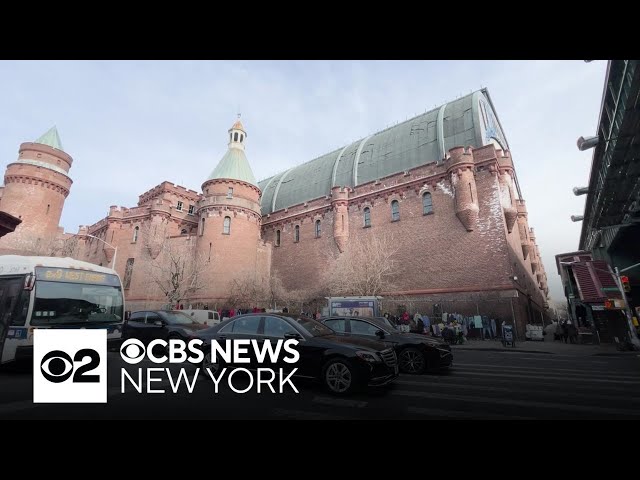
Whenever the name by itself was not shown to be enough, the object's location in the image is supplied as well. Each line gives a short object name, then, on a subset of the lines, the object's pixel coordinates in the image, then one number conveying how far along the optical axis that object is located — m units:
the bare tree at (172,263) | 28.86
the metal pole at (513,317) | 20.13
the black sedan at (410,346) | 8.86
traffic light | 15.13
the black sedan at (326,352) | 6.07
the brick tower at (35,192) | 39.00
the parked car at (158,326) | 12.91
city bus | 8.38
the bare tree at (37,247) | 37.84
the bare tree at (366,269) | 25.31
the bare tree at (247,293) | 29.77
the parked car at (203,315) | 22.08
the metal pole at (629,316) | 14.27
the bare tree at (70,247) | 38.28
